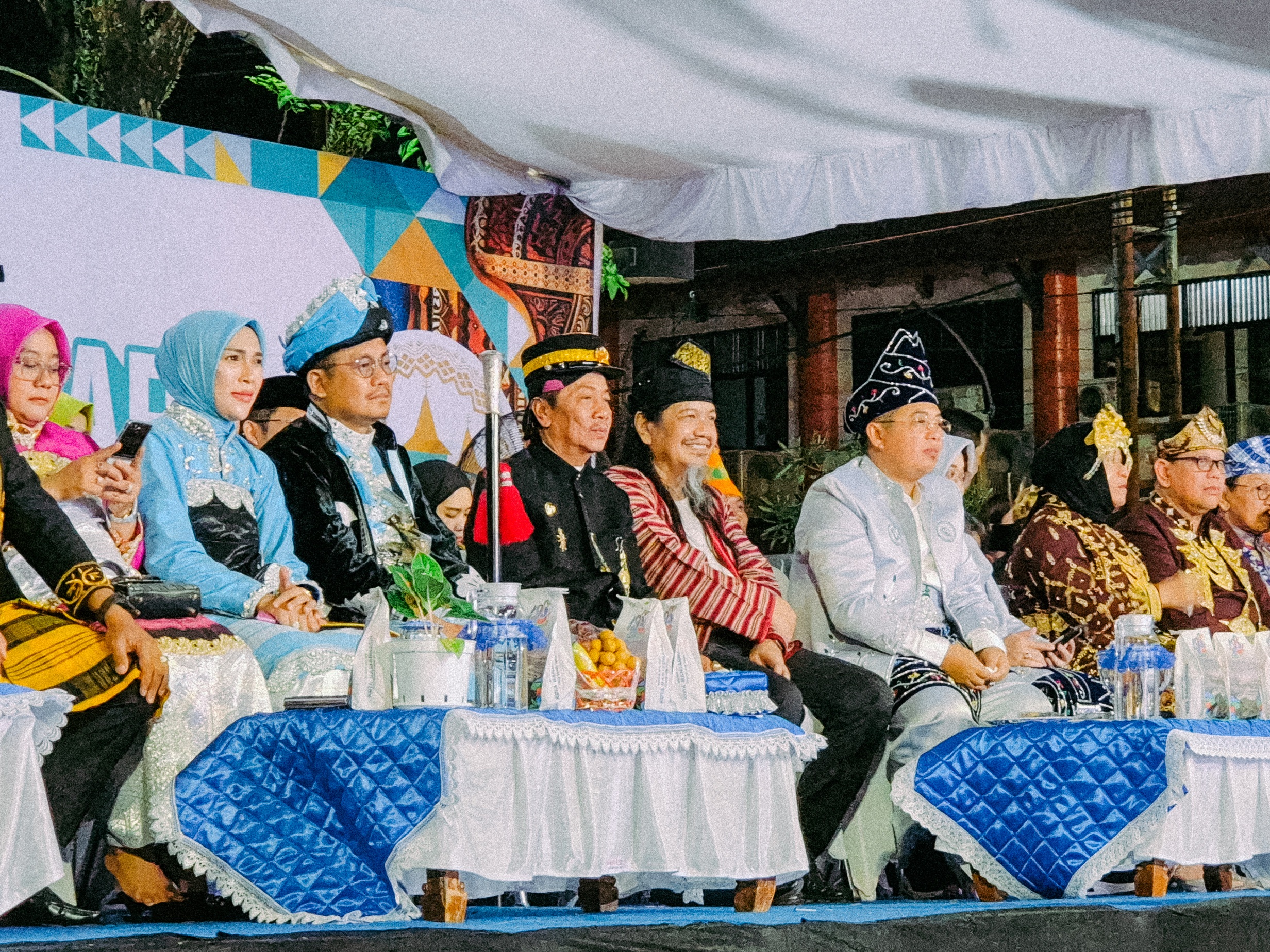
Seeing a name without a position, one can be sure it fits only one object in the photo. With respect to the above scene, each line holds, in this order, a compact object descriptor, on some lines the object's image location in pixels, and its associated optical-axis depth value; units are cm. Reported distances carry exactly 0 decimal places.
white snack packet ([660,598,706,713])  812
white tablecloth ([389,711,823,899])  695
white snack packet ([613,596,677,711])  806
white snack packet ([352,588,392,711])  731
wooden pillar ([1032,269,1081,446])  2421
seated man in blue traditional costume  966
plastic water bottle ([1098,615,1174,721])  942
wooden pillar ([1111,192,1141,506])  2118
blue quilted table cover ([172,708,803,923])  701
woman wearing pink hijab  783
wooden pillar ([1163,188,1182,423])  2132
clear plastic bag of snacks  777
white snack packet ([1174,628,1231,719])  959
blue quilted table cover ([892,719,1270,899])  902
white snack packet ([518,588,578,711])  752
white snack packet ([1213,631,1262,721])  975
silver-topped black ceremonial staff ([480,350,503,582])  824
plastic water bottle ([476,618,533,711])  732
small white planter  722
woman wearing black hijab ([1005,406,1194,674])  1156
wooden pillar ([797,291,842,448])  2400
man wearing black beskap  977
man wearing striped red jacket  997
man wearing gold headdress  1230
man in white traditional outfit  1041
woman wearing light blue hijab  842
